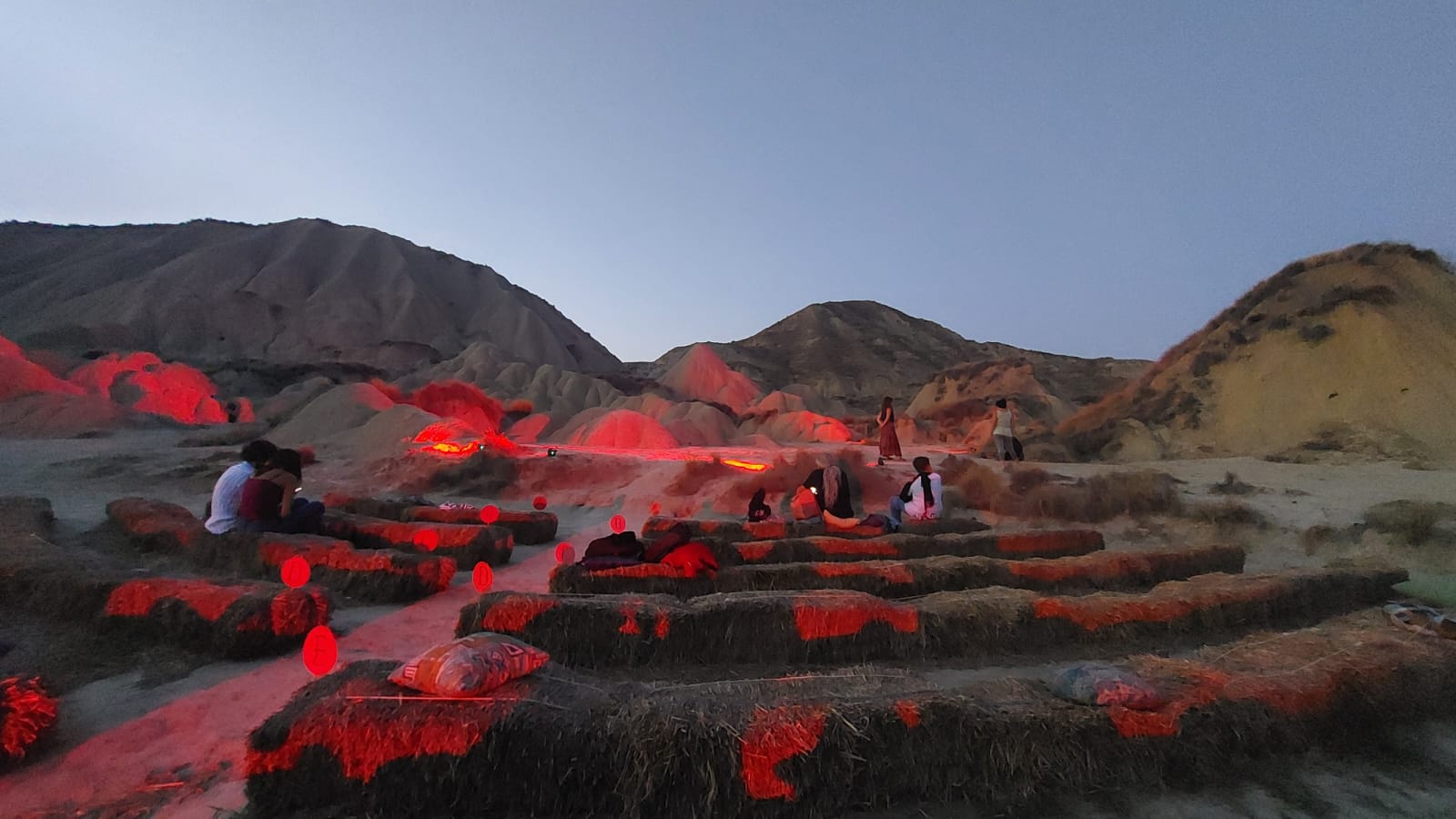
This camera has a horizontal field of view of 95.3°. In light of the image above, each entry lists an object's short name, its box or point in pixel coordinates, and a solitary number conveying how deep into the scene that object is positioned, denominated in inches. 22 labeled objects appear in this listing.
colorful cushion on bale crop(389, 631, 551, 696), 125.0
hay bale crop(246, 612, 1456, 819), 116.9
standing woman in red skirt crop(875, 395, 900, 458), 655.1
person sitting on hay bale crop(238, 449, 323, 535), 297.3
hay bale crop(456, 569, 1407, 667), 192.5
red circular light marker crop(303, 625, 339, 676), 169.8
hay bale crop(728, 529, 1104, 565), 291.6
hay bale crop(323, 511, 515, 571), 320.8
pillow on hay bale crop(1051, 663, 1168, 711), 136.8
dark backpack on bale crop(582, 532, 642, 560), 262.5
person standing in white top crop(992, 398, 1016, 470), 611.5
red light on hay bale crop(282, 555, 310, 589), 254.5
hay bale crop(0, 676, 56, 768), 134.6
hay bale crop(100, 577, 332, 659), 195.9
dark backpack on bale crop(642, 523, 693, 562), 255.3
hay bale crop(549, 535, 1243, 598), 246.1
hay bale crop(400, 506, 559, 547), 392.5
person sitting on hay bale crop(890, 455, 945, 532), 374.0
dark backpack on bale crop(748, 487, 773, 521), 387.2
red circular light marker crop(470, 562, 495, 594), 255.0
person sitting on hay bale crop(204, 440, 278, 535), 295.3
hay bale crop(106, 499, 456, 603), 262.2
